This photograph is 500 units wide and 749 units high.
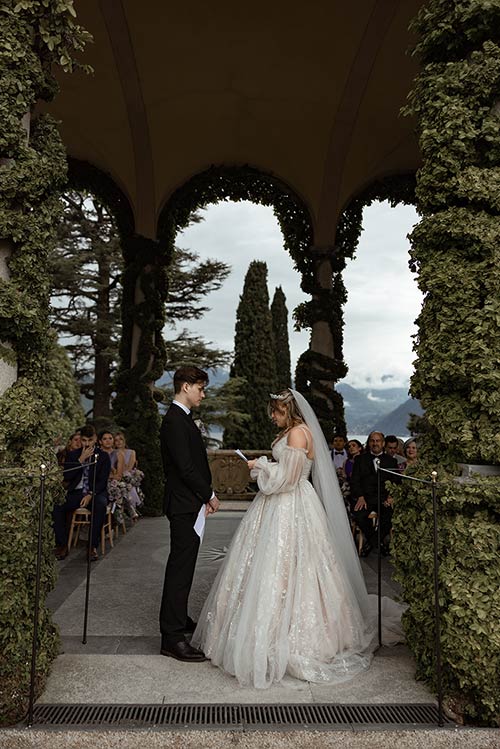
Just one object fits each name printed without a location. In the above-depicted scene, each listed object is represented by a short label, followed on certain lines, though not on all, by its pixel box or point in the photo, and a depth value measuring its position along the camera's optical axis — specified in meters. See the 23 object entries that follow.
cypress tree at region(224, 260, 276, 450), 21.94
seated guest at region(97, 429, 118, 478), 7.77
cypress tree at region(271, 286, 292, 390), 28.15
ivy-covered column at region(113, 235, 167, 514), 10.29
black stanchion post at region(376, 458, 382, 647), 4.14
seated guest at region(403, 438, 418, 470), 7.94
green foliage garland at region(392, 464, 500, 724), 3.15
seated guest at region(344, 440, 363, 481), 8.55
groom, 3.97
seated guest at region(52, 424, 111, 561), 7.03
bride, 3.62
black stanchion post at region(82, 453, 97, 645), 4.15
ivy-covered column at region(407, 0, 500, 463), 3.38
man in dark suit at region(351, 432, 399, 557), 7.16
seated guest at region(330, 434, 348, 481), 9.90
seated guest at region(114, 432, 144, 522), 8.48
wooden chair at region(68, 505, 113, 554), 7.07
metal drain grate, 3.03
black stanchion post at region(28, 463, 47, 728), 3.05
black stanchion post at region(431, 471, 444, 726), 3.12
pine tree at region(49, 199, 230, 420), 19.78
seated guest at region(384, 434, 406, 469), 7.92
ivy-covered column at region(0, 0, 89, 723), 3.24
